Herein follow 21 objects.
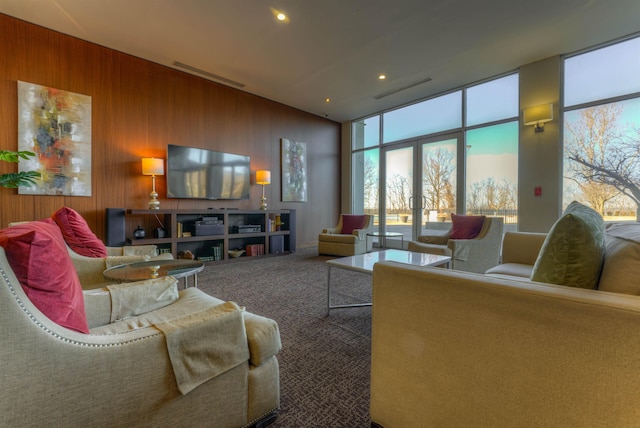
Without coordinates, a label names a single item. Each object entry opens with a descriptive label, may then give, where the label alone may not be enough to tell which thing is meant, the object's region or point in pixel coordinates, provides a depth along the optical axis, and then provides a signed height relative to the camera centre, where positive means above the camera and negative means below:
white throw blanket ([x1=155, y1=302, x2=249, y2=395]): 0.87 -0.45
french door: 5.14 +0.54
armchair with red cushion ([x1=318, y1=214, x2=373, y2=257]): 4.64 -0.47
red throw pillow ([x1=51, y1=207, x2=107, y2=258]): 2.08 -0.18
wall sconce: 3.82 +1.35
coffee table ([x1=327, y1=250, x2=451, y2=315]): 2.25 -0.46
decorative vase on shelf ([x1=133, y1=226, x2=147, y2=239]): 3.77 -0.32
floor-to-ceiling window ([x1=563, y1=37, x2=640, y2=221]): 3.46 +1.08
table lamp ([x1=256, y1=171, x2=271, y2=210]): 5.05 +0.59
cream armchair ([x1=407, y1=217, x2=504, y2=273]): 3.09 -0.44
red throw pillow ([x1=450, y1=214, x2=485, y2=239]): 3.41 -0.20
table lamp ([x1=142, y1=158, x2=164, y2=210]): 3.84 +0.57
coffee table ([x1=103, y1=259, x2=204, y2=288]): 1.81 -0.43
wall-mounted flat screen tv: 4.25 +0.61
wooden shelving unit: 3.98 -0.37
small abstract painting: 5.75 +0.84
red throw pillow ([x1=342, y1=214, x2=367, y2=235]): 5.11 -0.23
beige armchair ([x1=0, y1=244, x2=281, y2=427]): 0.66 -0.47
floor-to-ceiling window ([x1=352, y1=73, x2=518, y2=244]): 4.49 +1.00
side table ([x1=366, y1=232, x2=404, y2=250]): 6.17 -0.71
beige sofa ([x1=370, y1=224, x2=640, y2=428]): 0.66 -0.39
